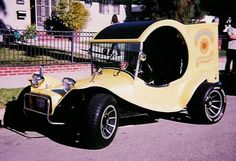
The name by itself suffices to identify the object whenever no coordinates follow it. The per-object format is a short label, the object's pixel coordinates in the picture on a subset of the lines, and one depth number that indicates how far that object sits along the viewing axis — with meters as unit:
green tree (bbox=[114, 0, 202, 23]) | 11.34
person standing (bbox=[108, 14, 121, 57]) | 6.34
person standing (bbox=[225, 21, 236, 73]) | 10.10
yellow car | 5.46
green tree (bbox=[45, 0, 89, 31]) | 20.69
